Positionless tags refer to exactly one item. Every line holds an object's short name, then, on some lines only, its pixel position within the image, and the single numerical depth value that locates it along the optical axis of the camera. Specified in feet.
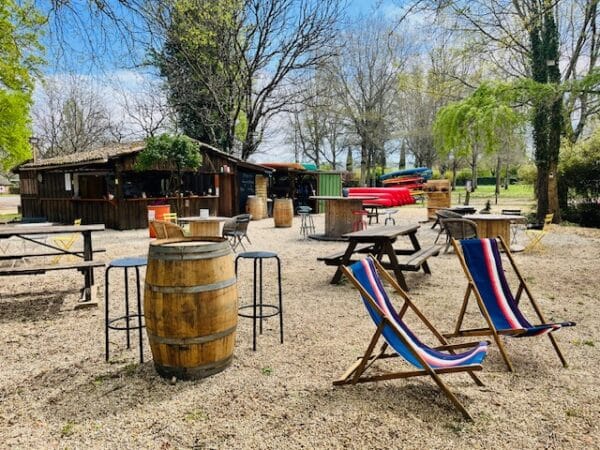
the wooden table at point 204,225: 33.99
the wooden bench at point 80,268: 16.16
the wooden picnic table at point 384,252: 18.44
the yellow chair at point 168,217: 37.68
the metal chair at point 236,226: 29.73
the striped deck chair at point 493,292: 10.95
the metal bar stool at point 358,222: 36.15
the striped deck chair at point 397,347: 8.70
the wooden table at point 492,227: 29.45
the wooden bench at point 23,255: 18.10
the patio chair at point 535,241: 29.48
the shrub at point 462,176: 154.71
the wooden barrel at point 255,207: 58.65
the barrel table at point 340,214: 36.25
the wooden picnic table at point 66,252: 15.97
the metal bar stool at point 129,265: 11.57
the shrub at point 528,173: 59.02
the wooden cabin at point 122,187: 46.32
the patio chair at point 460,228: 23.12
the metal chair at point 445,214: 27.58
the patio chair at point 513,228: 34.36
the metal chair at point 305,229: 41.38
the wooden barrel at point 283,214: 48.44
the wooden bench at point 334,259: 19.38
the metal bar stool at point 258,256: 12.35
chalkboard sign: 61.57
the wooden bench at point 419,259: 17.98
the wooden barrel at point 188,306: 9.87
